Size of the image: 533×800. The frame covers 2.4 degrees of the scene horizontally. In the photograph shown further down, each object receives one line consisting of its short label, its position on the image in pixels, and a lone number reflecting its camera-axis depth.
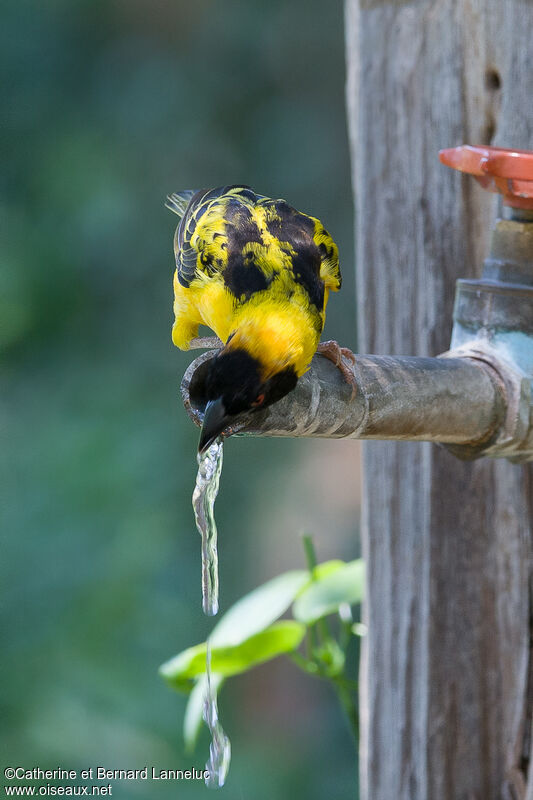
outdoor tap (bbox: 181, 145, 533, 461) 3.91
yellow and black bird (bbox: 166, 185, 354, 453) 3.92
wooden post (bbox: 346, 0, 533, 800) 4.01
